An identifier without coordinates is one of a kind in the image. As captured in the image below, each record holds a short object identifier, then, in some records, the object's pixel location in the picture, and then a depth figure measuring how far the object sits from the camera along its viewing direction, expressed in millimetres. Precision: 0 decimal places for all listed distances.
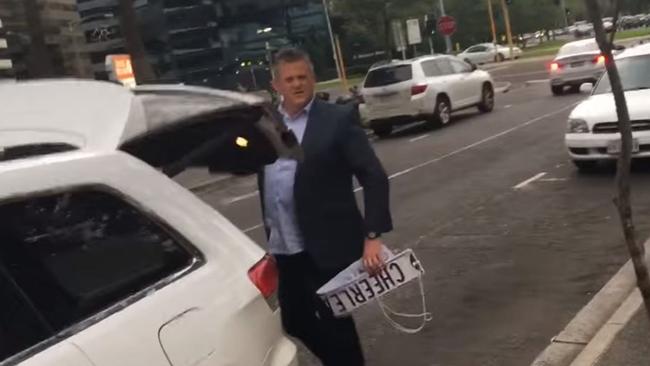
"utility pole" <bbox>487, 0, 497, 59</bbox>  50706
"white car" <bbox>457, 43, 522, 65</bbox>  51438
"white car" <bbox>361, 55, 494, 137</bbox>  19594
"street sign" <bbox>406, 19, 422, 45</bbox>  32500
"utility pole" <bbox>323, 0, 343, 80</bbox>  51788
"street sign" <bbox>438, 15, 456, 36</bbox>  36094
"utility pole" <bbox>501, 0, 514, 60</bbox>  49219
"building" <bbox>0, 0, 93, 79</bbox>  19266
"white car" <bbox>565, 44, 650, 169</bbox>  9688
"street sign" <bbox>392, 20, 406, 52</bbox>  31295
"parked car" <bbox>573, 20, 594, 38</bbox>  58334
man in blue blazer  3641
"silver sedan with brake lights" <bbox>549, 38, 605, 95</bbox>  23031
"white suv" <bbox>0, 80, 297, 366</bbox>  2115
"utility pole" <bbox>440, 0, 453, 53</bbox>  39538
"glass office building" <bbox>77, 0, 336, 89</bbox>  54344
